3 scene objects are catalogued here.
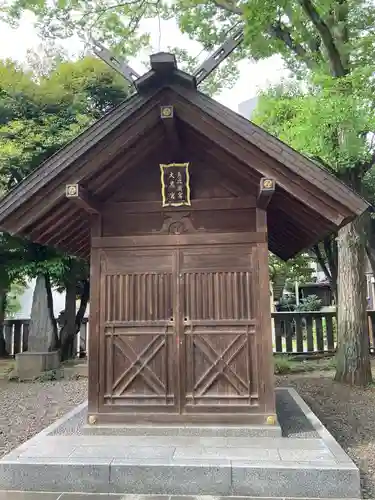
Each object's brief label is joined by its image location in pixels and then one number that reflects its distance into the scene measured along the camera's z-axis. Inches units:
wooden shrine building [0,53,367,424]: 196.2
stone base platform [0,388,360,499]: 150.5
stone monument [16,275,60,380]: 437.4
